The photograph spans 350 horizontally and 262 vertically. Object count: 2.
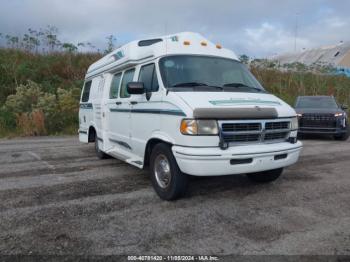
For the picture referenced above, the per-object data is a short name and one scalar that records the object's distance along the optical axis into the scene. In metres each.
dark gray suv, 11.49
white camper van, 4.32
